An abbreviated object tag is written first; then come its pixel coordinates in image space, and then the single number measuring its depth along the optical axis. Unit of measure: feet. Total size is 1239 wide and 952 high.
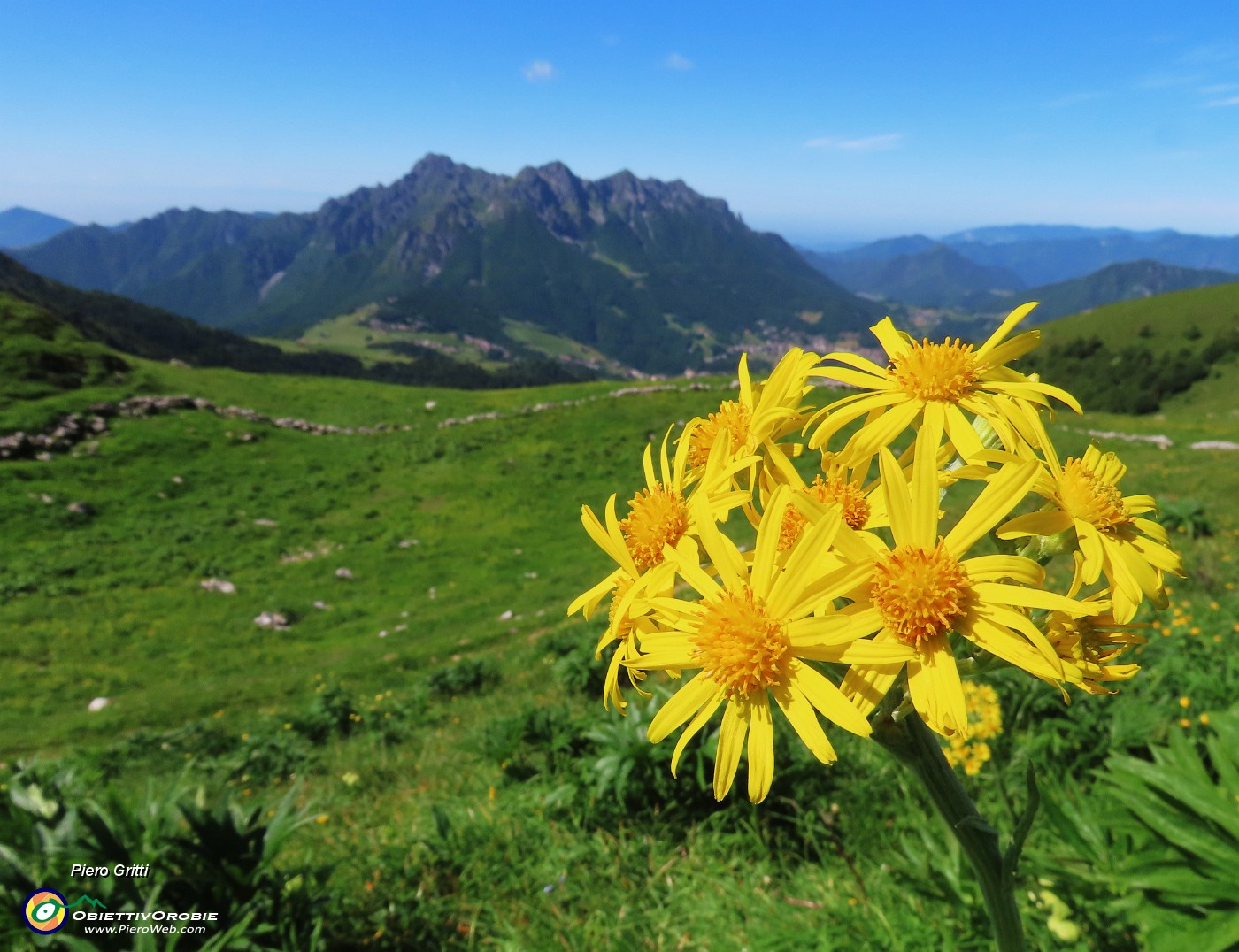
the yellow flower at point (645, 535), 0.35
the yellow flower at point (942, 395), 0.35
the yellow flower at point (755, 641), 0.31
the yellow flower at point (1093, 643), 0.32
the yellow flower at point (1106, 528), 0.32
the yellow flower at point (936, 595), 0.30
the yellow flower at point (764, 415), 0.36
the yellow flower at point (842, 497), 0.36
